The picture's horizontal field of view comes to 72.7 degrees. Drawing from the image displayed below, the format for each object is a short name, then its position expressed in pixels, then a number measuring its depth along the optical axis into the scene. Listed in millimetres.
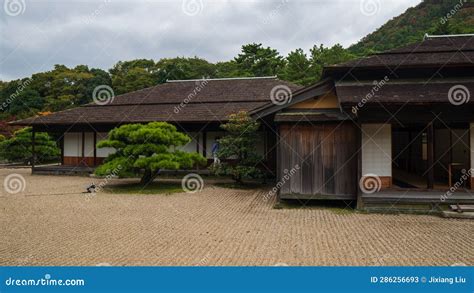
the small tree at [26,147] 23578
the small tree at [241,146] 14180
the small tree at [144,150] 13242
